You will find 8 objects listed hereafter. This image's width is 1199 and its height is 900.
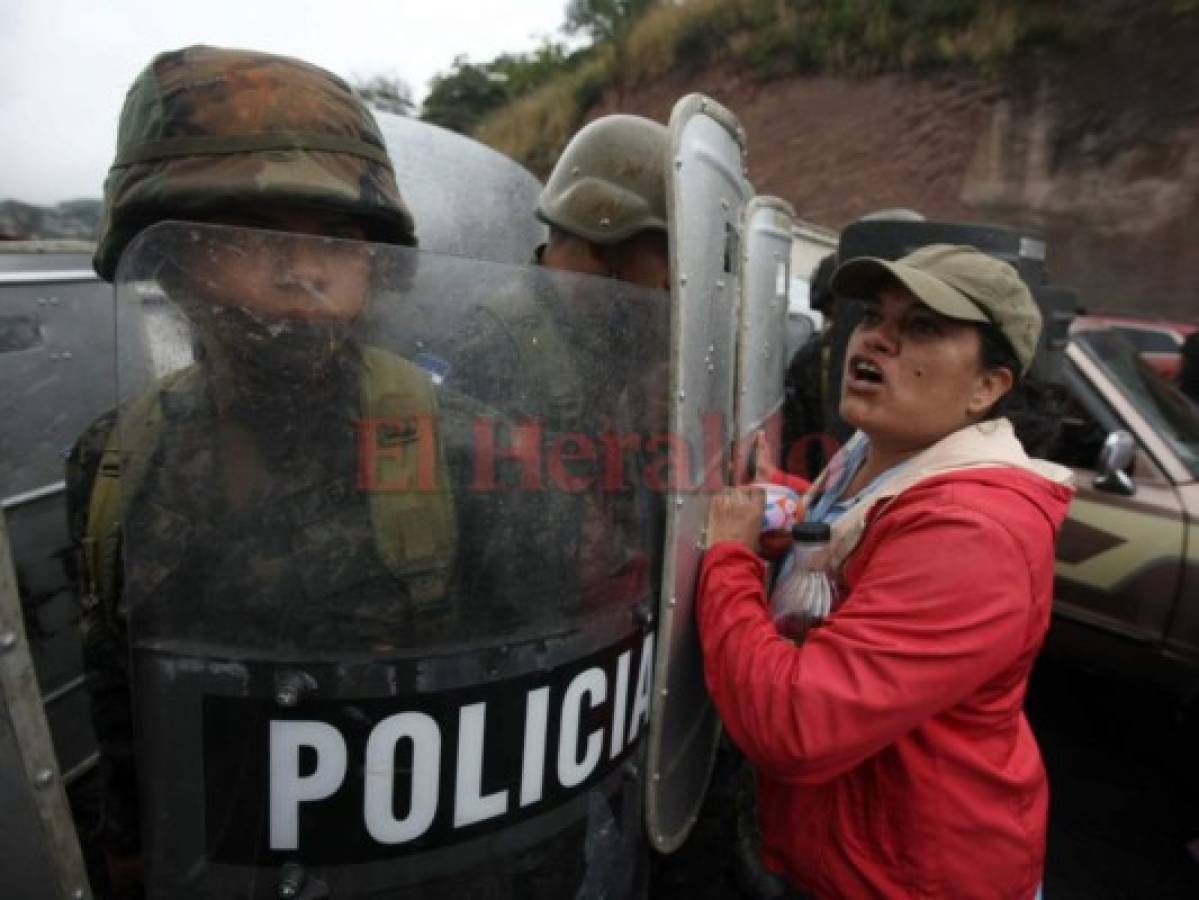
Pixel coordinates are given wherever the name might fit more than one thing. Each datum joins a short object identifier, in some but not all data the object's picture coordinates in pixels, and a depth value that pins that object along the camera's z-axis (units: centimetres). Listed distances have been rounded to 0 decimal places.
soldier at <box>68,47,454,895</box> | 97
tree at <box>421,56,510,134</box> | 2547
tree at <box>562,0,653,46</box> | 2133
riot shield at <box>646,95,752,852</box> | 126
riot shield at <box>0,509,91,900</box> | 95
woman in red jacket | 114
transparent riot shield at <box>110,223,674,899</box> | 97
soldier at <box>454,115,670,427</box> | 196
